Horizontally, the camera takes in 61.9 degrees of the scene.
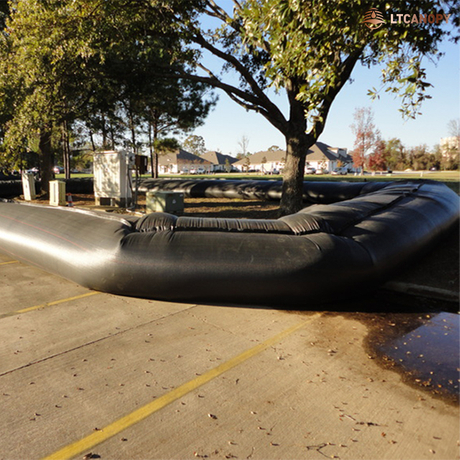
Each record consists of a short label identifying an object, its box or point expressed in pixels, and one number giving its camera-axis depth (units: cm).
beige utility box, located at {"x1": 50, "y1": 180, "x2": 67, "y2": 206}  1527
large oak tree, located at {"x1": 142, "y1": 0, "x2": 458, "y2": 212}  527
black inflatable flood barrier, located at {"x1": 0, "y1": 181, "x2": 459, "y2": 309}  466
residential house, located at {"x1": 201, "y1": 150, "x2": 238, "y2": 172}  11830
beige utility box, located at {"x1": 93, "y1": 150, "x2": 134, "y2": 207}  1425
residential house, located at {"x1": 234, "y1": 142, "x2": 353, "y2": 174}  9294
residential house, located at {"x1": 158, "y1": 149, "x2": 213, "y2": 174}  11250
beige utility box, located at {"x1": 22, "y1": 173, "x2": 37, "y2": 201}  1808
